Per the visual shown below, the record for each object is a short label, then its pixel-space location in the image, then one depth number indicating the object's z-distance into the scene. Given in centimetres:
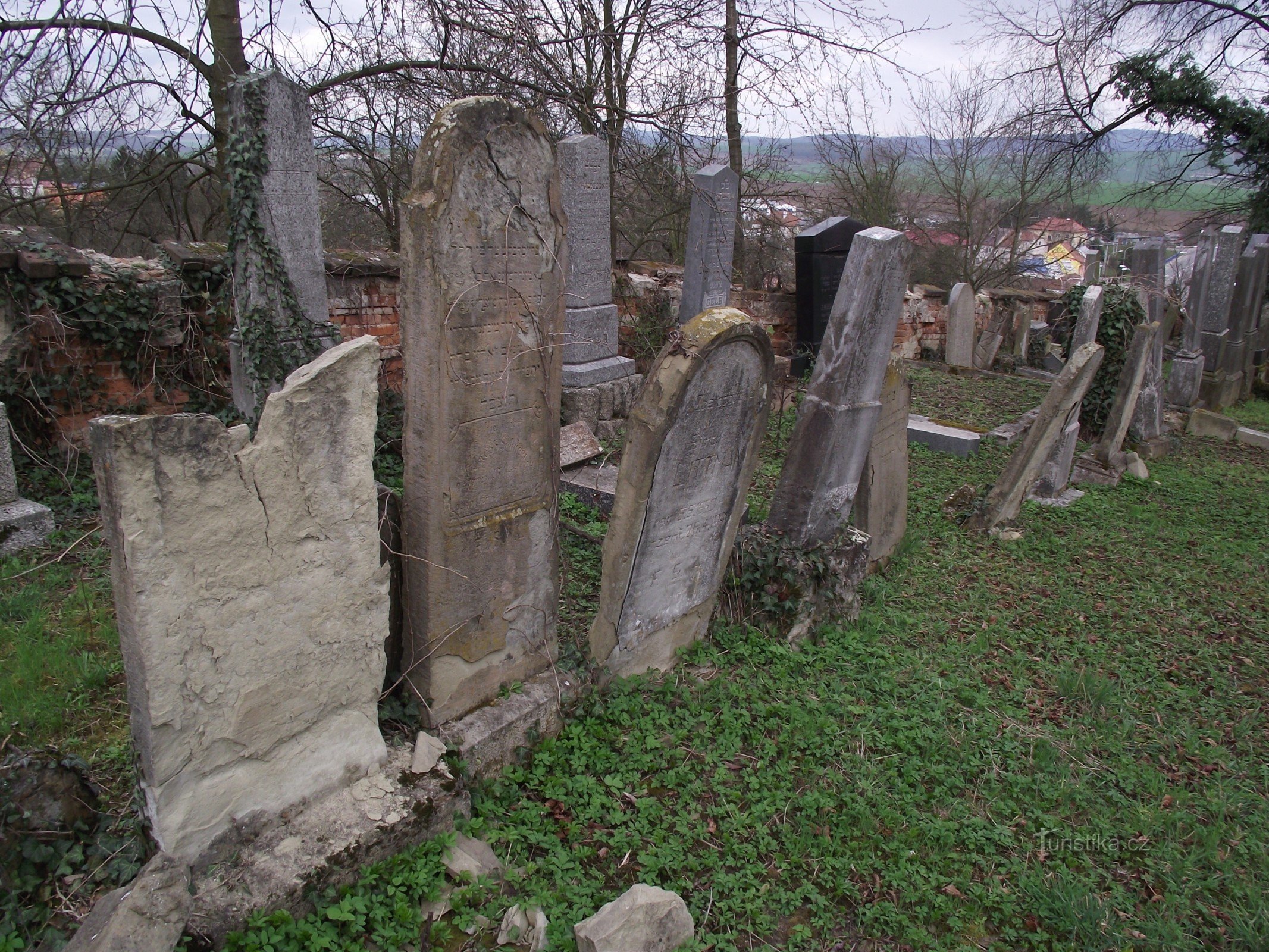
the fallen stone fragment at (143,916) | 192
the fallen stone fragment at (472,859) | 258
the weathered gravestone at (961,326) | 1187
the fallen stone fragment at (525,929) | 239
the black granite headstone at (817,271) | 975
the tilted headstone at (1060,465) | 668
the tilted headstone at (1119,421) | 730
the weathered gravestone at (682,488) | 336
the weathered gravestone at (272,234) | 533
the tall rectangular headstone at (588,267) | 711
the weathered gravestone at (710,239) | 866
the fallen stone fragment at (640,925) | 230
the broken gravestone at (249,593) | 199
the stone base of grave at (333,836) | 219
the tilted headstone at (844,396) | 434
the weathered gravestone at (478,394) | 265
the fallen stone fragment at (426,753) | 275
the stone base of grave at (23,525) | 430
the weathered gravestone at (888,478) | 506
